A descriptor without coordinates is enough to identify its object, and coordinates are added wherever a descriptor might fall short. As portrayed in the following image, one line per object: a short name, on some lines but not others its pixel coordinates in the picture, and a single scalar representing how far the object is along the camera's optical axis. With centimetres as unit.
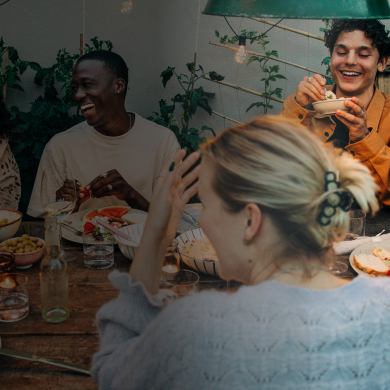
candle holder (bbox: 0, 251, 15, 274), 135
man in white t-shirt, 245
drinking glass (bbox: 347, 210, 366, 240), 170
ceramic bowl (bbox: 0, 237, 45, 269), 144
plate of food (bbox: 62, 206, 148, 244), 167
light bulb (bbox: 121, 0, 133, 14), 333
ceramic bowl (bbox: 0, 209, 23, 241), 160
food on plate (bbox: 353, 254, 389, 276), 145
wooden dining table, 96
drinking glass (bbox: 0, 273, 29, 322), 118
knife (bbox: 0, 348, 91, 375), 98
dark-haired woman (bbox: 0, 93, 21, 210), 237
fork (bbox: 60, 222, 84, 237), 171
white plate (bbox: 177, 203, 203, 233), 179
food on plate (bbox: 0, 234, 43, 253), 146
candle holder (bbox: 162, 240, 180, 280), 122
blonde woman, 71
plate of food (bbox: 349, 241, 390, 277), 145
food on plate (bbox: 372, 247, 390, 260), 153
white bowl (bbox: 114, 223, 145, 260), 149
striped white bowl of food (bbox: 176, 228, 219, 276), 138
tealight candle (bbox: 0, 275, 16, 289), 121
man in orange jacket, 233
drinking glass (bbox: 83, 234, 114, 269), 150
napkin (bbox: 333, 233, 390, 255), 160
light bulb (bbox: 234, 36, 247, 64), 239
